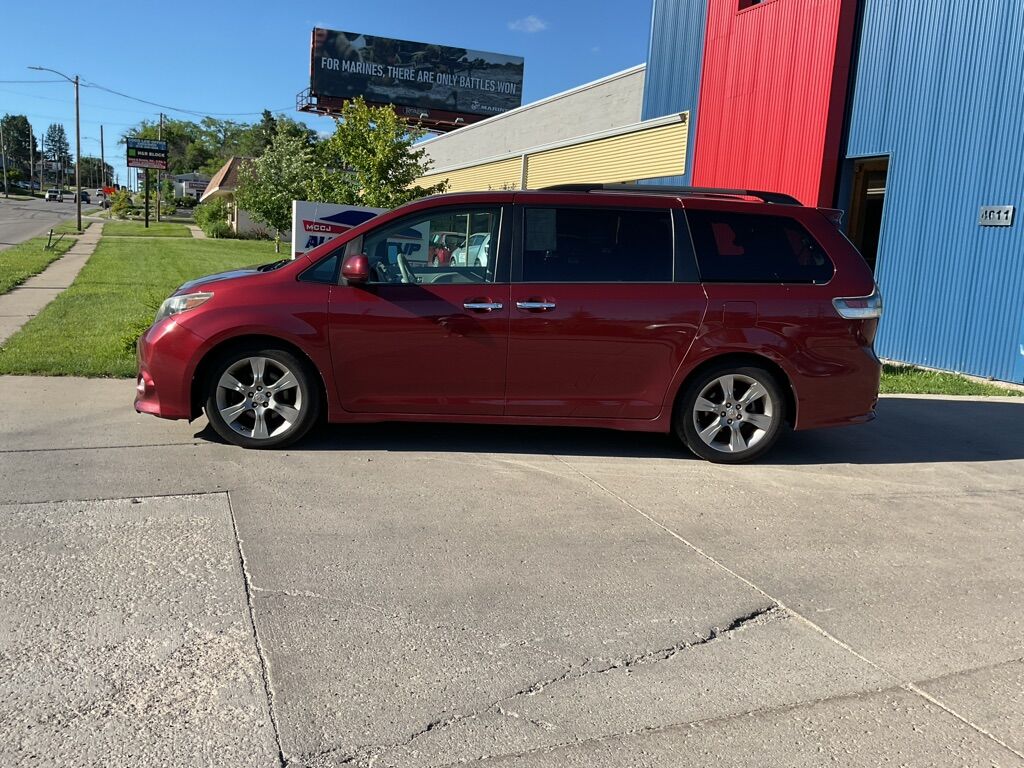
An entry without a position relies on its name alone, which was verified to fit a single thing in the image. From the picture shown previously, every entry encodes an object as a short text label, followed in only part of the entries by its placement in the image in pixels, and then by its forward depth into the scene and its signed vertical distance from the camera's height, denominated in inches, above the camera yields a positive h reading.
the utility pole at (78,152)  1697.8 +149.0
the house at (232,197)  1893.5 +107.9
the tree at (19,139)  6589.6 +645.8
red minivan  223.6 -19.5
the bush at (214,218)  1867.6 +39.1
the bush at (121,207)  2783.0 +68.2
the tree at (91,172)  7406.5 +475.6
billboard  2364.7 +501.2
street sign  2274.9 +201.8
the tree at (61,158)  7267.2 +579.9
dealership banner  406.0 +10.1
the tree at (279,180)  1344.7 +97.5
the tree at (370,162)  527.5 +53.0
